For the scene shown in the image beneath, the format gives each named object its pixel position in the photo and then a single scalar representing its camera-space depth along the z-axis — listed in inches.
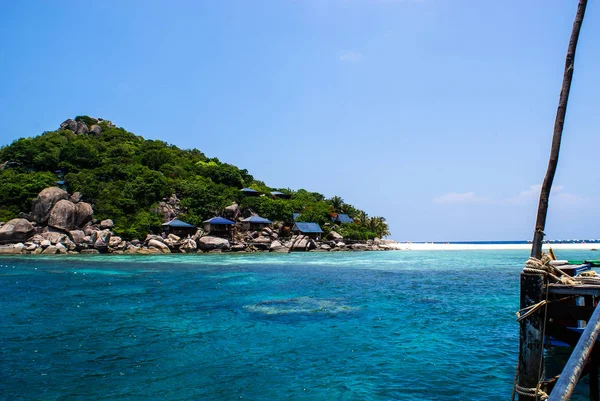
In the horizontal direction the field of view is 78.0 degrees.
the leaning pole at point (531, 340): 209.9
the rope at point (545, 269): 215.8
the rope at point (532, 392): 205.4
